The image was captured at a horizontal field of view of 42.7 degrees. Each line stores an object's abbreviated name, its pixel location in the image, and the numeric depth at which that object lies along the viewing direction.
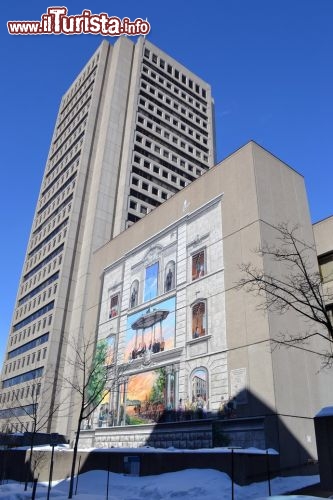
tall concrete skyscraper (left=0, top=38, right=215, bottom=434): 62.03
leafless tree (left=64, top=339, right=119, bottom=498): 39.62
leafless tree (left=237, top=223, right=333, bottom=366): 28.47
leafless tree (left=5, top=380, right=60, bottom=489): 57.28
